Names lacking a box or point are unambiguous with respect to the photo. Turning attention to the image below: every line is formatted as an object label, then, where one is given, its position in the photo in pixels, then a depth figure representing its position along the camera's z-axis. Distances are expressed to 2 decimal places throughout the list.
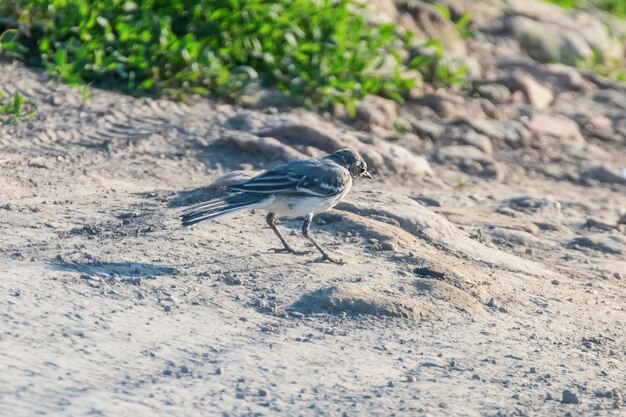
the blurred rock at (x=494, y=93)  11.66
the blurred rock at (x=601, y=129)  11.70
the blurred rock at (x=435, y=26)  12.39
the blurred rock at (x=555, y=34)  13.29
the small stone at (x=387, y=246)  7.20
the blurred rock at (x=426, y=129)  10.51
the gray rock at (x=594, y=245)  8.40
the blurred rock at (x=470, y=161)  10.07
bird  6.70
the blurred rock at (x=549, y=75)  12.56
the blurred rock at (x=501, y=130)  10.88
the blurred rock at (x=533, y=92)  11.95
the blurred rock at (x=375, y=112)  10.27
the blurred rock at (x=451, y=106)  11.00
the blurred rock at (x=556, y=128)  11.33
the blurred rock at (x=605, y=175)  10.58
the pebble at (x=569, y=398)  5.42
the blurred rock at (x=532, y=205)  9.13
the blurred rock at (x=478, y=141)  10.54
